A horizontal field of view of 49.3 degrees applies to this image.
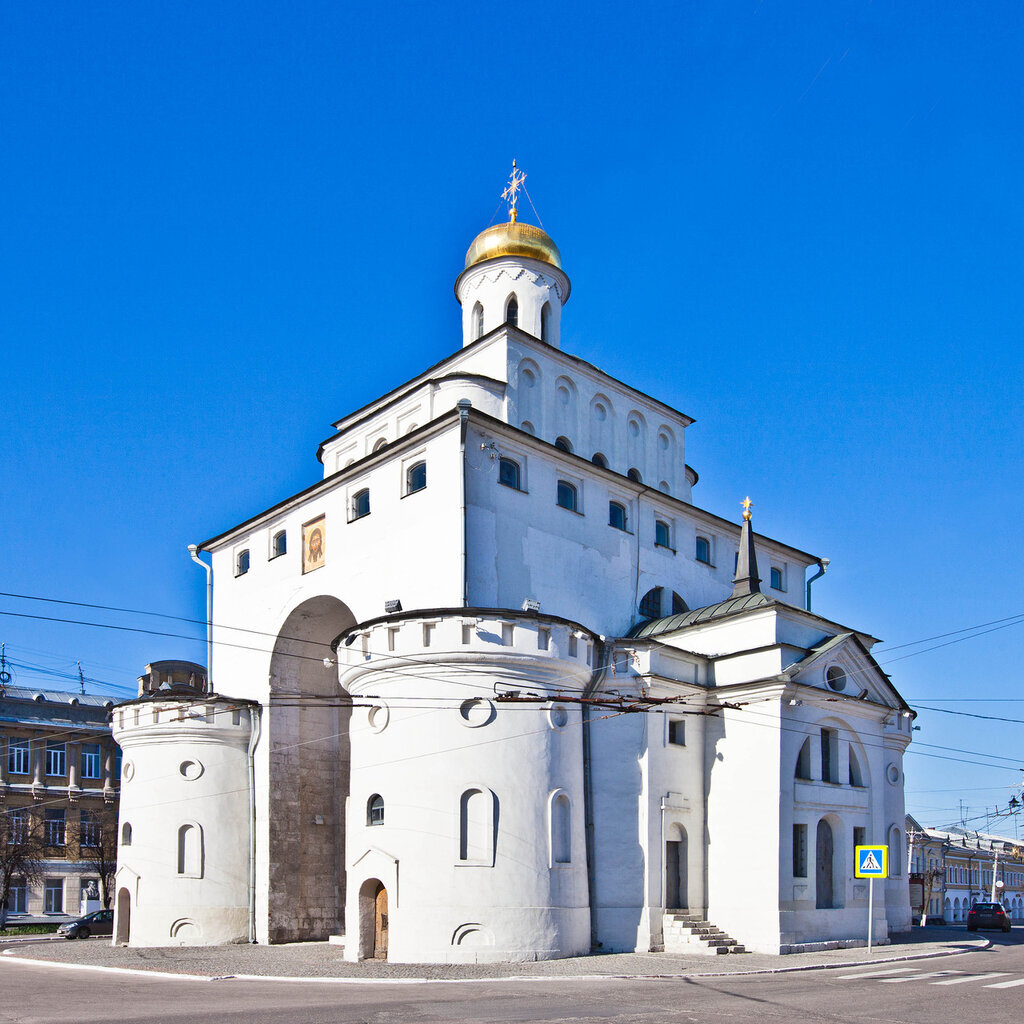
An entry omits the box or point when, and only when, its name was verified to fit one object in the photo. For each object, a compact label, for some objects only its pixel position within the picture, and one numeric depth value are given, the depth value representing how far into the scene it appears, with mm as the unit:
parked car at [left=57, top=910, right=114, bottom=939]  37075
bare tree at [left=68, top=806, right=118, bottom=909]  49875
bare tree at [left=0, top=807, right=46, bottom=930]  44281
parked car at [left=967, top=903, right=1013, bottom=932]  37375
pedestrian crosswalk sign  24750
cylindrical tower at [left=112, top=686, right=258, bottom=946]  29250
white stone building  23438
